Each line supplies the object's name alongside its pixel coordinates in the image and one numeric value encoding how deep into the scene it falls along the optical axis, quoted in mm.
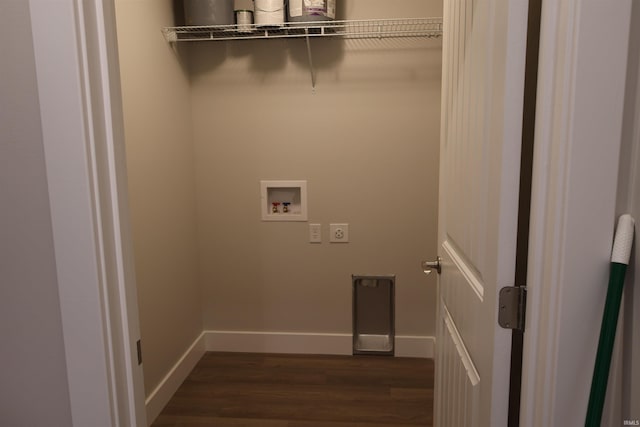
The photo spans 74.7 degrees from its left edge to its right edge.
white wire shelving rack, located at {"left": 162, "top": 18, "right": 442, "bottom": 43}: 2297
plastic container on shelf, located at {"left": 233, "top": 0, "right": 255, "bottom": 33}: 2295
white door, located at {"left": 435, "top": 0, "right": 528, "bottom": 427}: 797
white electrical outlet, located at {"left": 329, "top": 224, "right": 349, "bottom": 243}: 2682
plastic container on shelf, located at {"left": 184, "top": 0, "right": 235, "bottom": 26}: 2289
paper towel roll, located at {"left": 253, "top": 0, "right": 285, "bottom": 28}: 2264
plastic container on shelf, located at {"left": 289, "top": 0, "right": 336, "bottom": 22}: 2199
